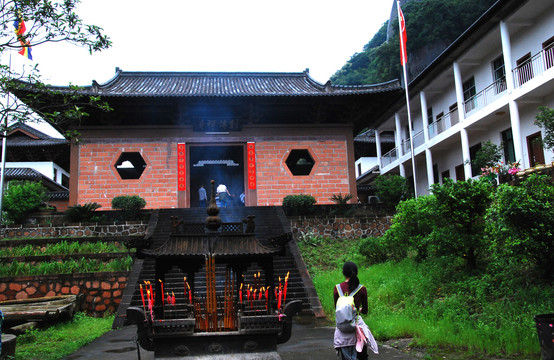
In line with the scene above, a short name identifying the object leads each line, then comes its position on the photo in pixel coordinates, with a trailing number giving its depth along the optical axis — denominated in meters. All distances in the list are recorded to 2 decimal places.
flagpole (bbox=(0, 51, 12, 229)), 14.84
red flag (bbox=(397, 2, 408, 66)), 18.36
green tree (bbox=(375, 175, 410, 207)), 16.44
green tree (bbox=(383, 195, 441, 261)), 9.85
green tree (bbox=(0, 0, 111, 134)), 6.59
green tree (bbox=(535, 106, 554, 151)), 10.97
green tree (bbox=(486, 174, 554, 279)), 6.69
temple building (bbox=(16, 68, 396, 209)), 17.06
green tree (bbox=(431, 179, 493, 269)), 8.59
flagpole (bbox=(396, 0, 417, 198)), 18.41
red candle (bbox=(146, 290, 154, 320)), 5.39
